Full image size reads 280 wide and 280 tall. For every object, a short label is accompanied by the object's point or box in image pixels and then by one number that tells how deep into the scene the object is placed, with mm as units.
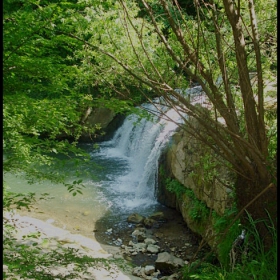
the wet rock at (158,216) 6194
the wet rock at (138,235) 5543
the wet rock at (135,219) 6067
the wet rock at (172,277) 4261
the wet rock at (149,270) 4520
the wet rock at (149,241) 5420
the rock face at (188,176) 4258
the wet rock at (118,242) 5422
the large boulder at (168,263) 4551
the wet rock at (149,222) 5969
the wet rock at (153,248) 5137
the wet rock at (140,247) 5205
